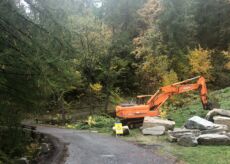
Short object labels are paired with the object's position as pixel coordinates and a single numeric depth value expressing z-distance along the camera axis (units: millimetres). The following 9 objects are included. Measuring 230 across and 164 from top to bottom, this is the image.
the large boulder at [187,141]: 9003
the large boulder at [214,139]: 8984
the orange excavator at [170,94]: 13243
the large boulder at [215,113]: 11393
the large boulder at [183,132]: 9695
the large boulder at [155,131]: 10923
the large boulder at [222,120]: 10736
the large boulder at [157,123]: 11309
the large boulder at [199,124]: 10313
